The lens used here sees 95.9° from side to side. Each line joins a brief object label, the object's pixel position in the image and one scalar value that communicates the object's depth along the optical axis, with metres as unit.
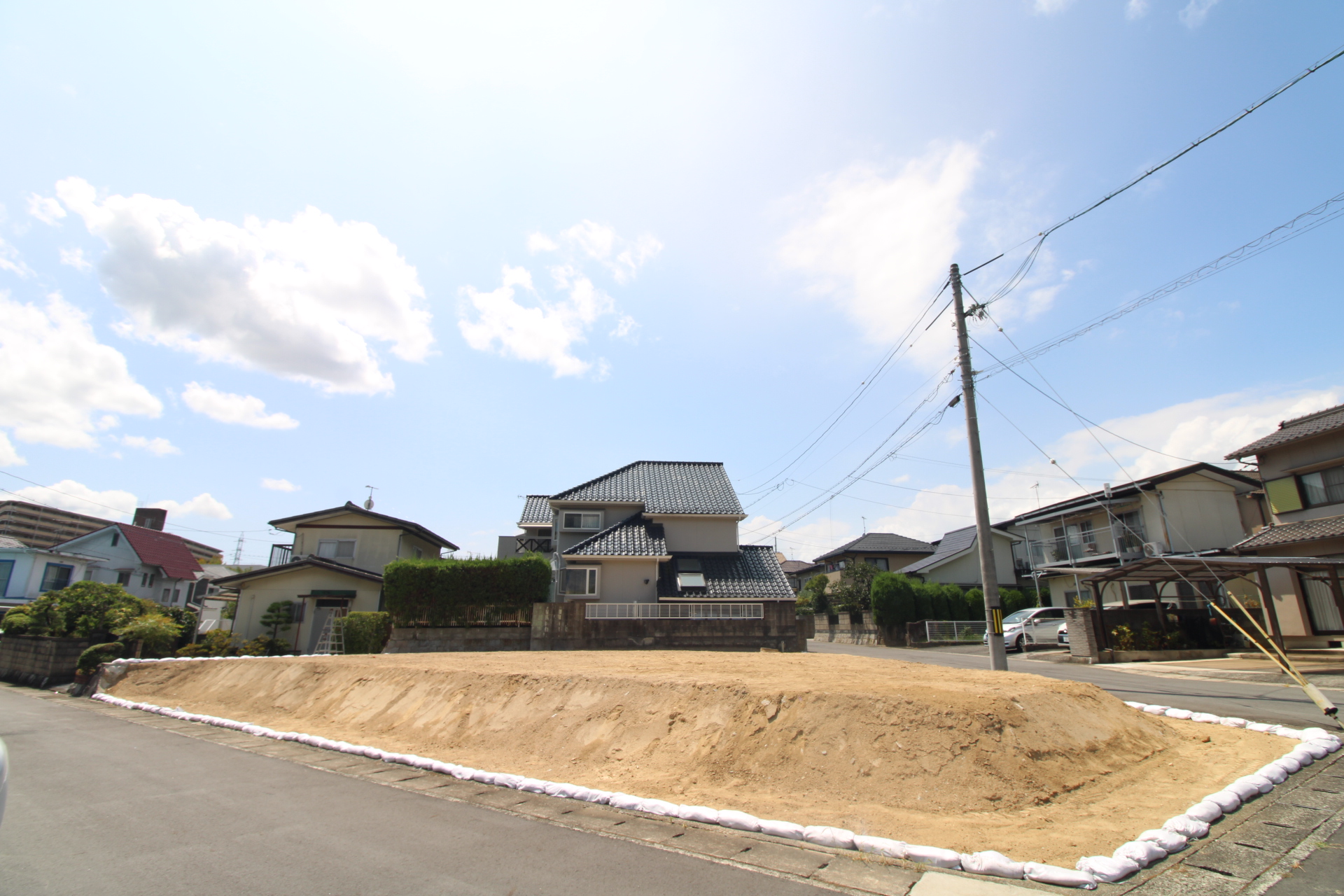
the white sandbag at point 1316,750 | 7.00
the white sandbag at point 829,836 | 4.75
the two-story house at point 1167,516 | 26.17
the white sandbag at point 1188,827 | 4.72
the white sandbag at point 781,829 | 4.96
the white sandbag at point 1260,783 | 5.74
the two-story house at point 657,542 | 21.42
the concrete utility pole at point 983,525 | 12.14
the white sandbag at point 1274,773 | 5.97
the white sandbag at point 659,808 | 5.57
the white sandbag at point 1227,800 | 5.28
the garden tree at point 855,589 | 32.44
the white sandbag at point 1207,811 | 4.97
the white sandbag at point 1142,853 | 4.26
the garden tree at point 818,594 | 35.81
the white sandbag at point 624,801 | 5.77
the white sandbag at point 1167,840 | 4.49
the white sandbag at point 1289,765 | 6.37
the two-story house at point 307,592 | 22.22
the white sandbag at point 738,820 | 5.14
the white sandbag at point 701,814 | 5.34
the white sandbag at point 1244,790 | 5.53
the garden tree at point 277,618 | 21.61
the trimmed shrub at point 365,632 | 18.56
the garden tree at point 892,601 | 29.53
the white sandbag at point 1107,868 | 4.07
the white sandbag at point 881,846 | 4.52
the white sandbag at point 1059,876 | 4.03
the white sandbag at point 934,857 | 4.33
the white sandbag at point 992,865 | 4.15
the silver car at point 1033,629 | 24.44
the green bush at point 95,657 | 16.89
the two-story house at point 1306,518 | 19.14
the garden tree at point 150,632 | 17.66
